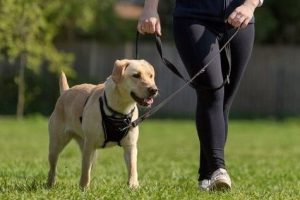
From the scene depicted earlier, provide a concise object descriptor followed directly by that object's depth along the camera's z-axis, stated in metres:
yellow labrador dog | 9.09
